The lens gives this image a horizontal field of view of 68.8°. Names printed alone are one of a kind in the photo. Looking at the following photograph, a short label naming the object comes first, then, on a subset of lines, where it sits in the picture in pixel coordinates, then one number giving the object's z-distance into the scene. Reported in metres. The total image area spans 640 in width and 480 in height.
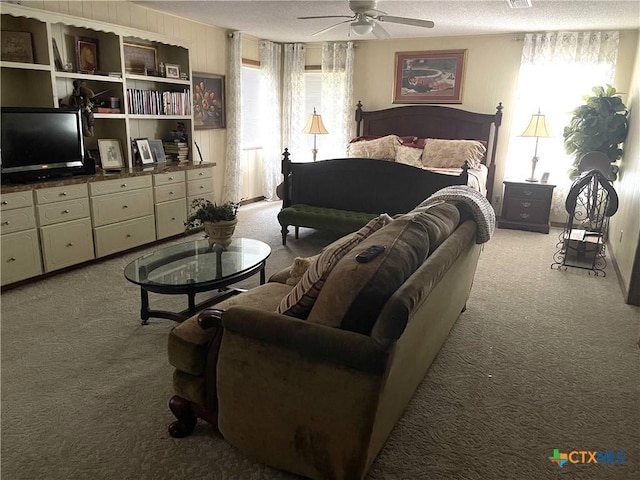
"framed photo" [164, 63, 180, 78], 5.10
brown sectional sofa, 1.52
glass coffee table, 2.72
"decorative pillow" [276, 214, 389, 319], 1.69
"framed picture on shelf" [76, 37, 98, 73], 4.34
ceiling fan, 4.12
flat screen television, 3.61
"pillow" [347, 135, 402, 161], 6.22
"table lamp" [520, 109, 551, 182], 5.53
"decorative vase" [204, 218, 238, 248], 3.25
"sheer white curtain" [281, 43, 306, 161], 7.20
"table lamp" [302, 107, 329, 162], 6.49
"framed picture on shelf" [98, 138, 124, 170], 4.57
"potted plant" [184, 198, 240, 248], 3.24
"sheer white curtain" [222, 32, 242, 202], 6.30
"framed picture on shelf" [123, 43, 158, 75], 4.82
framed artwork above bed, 6.34
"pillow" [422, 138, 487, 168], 5.82
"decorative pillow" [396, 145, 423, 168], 5.97
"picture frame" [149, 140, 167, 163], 5.17
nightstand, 5.71
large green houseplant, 5.04
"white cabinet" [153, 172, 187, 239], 4.77
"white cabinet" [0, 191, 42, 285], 3.45
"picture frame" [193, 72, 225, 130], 5.93
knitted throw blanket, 2.67
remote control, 1.60
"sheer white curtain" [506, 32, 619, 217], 5.57
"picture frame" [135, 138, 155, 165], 4.96
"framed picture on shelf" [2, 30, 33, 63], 3.73
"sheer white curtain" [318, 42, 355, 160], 6.91
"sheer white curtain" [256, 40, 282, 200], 7.03
